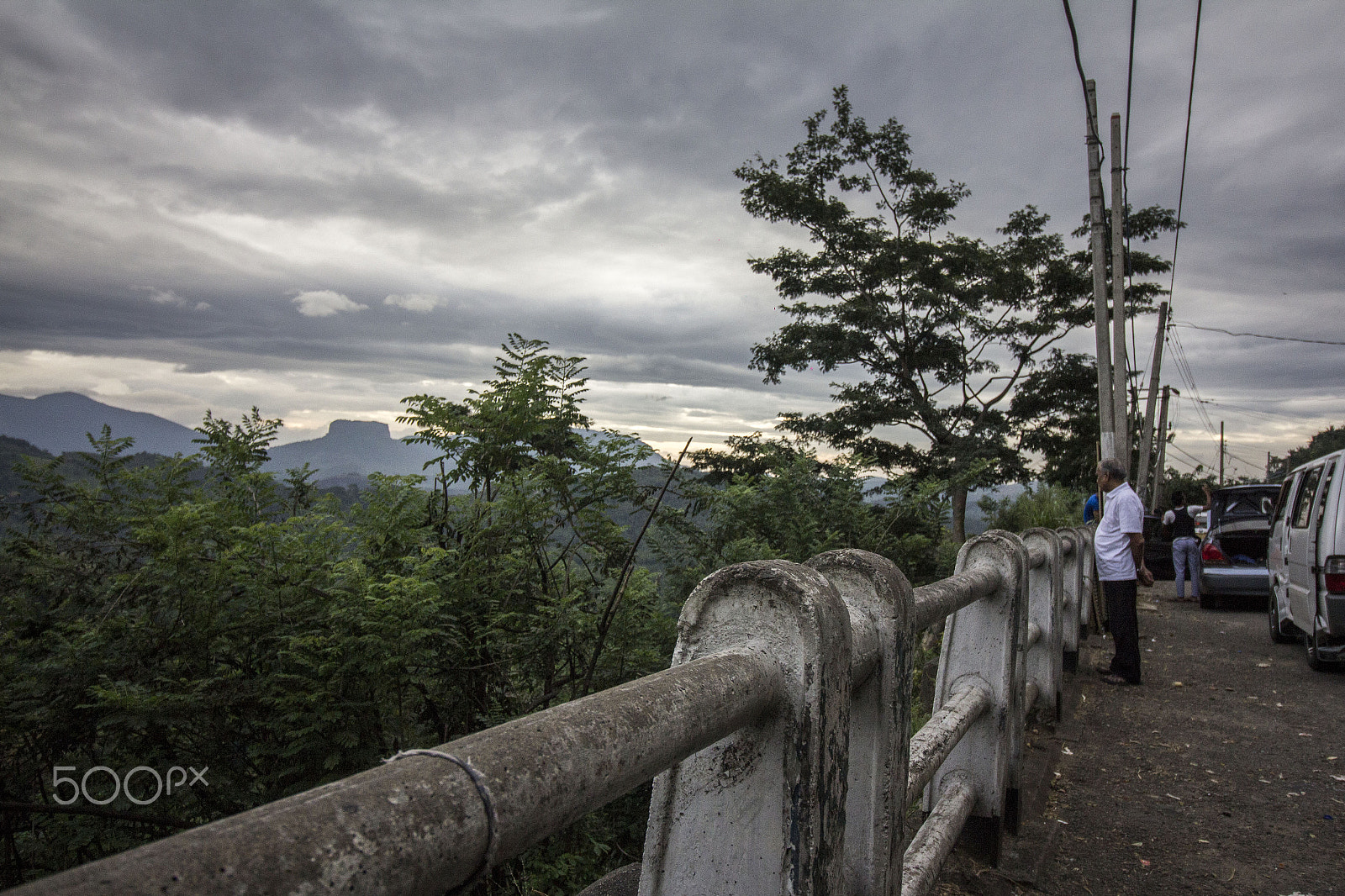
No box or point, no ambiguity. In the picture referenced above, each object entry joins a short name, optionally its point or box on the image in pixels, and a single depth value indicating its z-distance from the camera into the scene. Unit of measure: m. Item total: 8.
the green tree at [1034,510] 16.55
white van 6.39
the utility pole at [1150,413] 26.02
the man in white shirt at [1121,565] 6.29
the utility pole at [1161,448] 34.31
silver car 11.13
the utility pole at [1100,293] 12.52
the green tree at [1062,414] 24.58
